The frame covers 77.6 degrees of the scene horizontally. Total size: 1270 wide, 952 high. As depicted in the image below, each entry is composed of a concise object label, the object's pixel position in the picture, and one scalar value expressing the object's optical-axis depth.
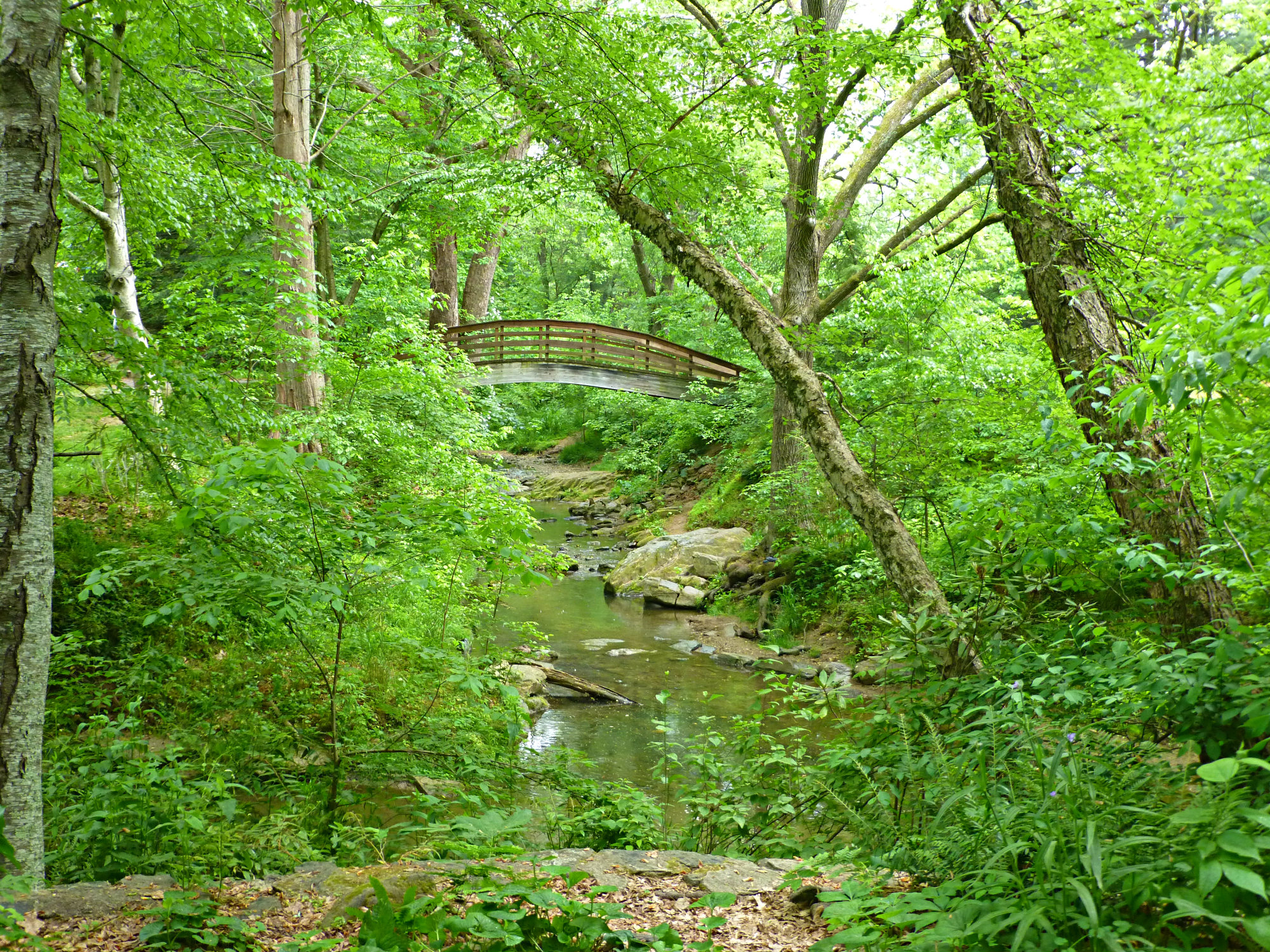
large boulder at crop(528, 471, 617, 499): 22.12
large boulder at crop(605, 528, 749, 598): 12.55
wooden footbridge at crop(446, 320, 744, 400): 17.89
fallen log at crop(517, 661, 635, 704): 7.64
